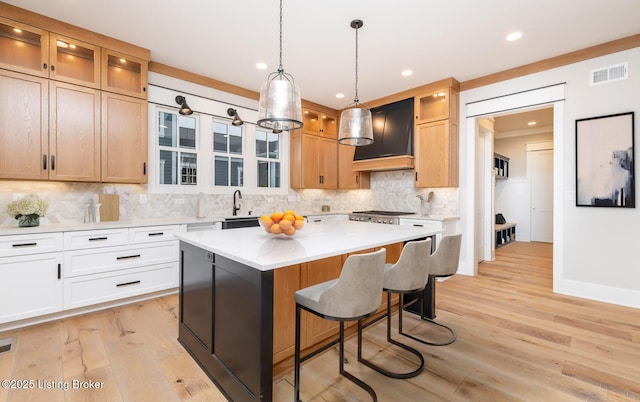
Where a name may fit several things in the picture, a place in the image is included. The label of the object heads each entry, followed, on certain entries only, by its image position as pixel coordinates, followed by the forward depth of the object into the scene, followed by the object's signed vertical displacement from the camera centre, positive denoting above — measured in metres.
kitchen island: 1.47 -0.54
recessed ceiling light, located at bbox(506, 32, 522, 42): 3.09 +1.78
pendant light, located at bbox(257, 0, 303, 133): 1.93 +0.67
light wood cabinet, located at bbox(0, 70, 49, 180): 2.67 +0.70
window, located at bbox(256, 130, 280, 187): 4.92 +0.73
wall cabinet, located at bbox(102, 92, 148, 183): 3.20 +0.71
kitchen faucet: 4.41 -0.03
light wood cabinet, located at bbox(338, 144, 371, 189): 5.69 +0.57
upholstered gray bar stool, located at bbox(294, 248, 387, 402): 1.49 -0.50
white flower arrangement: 2.72 -0.06
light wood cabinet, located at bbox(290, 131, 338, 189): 5.19 +0.72
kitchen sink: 3.80 -0.29
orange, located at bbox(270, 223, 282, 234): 2.07 -0.20
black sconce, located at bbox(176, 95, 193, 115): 3.63 +1.22
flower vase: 2.76 -0.19
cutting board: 3.26 -0.07
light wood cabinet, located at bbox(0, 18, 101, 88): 2.75 +1.49
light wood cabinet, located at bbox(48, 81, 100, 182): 2.90 +0.70
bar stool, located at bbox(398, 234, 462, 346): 2.39 -0.48
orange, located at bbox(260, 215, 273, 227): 2.11 -0.15
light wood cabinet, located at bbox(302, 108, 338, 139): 5.42 +1.51
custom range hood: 4.75 +1.03
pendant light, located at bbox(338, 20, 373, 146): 2.69 +0.72
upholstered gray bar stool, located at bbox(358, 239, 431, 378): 1.93 -0.49
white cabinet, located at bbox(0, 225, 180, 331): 2.50 -0.65
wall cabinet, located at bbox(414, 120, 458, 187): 4.38 +0.73
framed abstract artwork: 3.18 +0.45
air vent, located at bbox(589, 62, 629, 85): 3.22 +1.44
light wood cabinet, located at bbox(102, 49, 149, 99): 3.31 +1.50
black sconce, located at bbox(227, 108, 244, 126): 4.23 +1.25
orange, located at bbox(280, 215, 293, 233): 2.04 -0.17
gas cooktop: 4.84 -0.21
